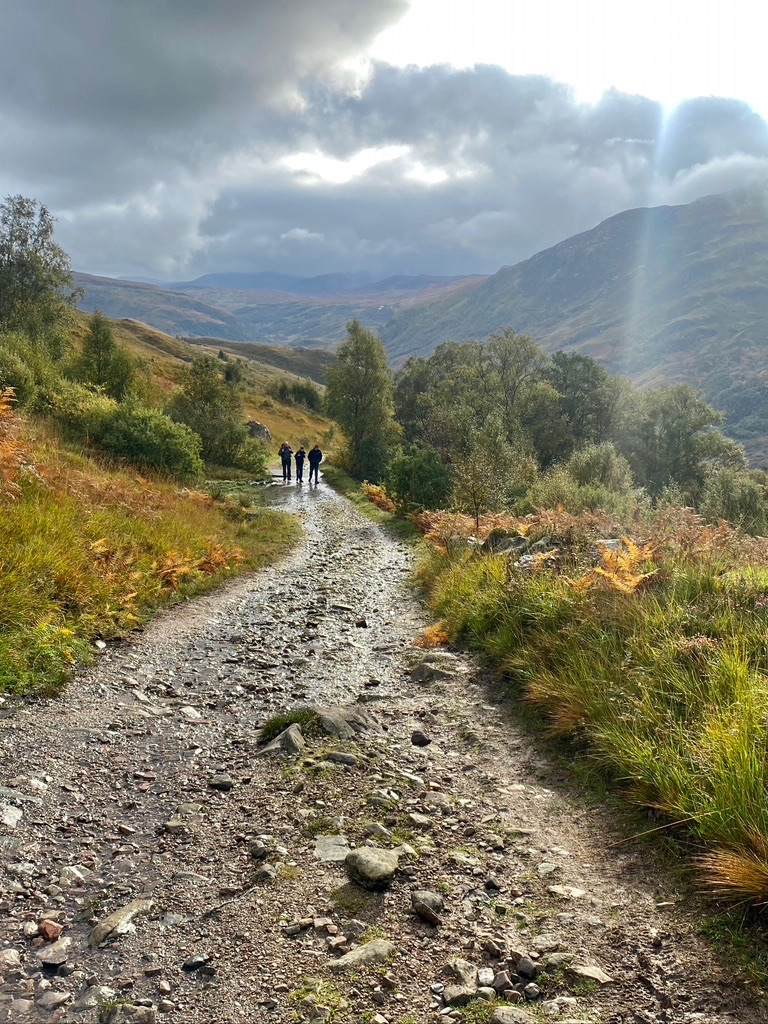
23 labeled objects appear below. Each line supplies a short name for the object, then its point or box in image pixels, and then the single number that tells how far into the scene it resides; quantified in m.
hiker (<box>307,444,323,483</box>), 39.17
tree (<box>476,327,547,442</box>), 60.47
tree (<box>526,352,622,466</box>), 57.72
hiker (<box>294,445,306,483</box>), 39.94
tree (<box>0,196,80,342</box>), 53.00
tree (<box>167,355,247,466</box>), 39.31
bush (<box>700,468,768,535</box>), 38.24
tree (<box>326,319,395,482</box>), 49.56
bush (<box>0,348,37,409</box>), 22.05
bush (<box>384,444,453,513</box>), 28.72
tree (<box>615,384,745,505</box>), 59.00
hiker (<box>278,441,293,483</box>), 39.09
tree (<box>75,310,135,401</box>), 41.41
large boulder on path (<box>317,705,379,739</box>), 7.01
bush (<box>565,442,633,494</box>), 37.34
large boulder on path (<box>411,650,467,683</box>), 9.28
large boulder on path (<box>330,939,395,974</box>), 3.55
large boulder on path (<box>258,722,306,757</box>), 6.52
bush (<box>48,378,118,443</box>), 22.38
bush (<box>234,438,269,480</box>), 41.47
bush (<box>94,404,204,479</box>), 22.88
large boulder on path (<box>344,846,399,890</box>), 4.35
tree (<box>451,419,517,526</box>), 19.67
